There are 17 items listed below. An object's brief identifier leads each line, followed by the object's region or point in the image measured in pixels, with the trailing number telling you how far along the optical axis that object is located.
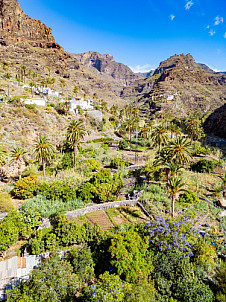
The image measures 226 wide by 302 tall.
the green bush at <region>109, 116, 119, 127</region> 98.34
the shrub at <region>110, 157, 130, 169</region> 43.48
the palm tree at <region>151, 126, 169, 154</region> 45.53
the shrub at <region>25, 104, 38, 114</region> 59.71
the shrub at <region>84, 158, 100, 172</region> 41.24
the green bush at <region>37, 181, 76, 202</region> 27.72
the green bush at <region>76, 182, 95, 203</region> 28.34
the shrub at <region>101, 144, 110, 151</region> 59.56
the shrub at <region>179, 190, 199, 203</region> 27.95
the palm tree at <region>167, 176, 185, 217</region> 22.56
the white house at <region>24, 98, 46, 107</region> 65.69
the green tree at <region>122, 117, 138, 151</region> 61.75
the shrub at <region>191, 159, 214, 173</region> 41.31
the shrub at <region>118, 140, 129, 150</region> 66.00
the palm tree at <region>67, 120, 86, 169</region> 39.50
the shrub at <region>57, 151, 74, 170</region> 40.04
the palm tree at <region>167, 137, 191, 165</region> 31.23
